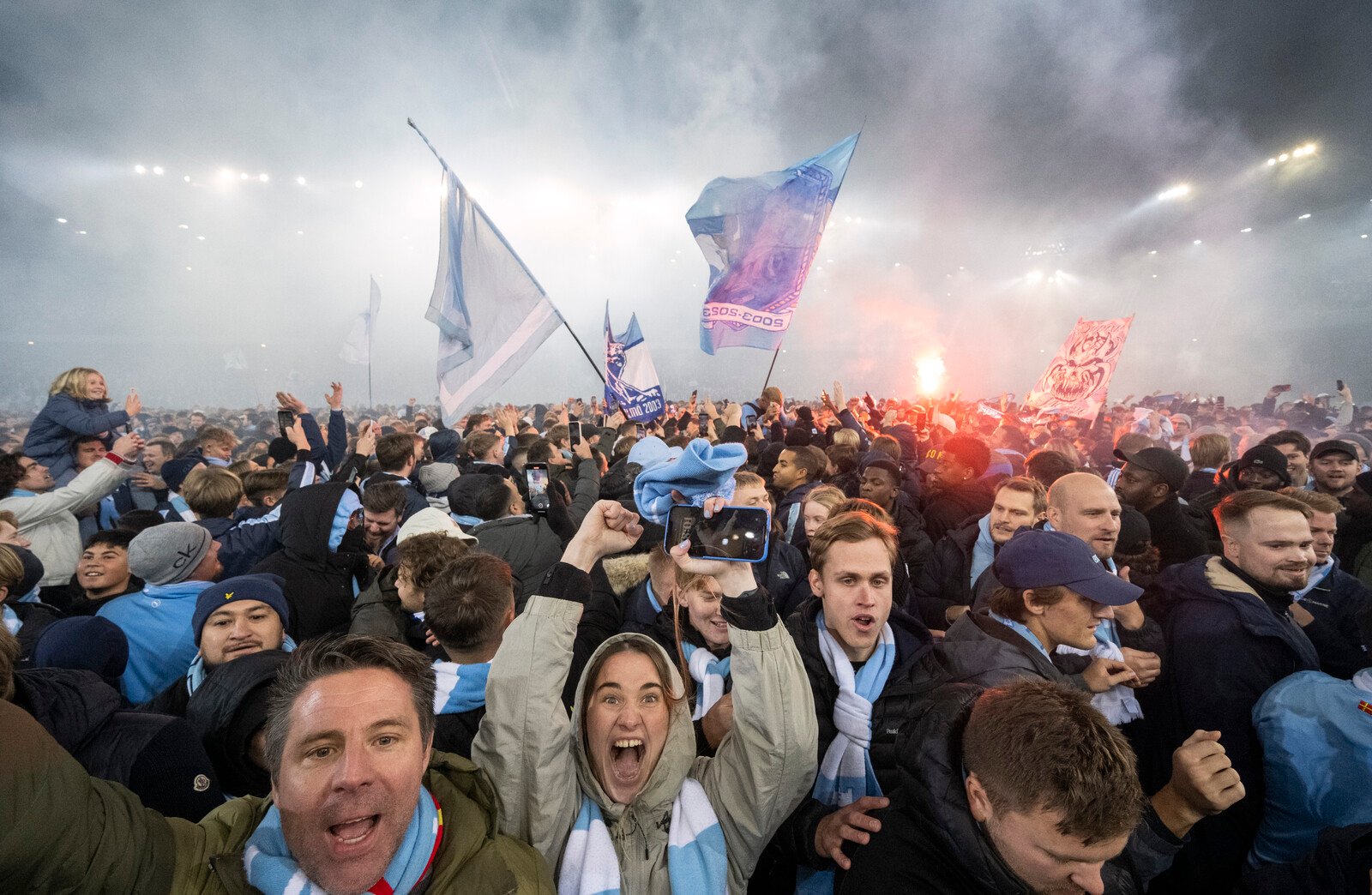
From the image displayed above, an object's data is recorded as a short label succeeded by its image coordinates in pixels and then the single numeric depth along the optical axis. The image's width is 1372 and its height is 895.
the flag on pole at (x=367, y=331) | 8.09
